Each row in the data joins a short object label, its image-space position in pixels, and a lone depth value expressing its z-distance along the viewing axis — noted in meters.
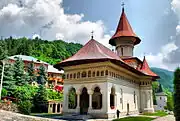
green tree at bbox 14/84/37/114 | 23.87
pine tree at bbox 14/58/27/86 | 27.13
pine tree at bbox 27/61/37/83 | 35.50
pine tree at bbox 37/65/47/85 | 36.32
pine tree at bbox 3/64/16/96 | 23.72
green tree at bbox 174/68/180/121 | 10.09
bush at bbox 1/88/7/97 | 22.51
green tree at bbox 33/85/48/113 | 24.26
